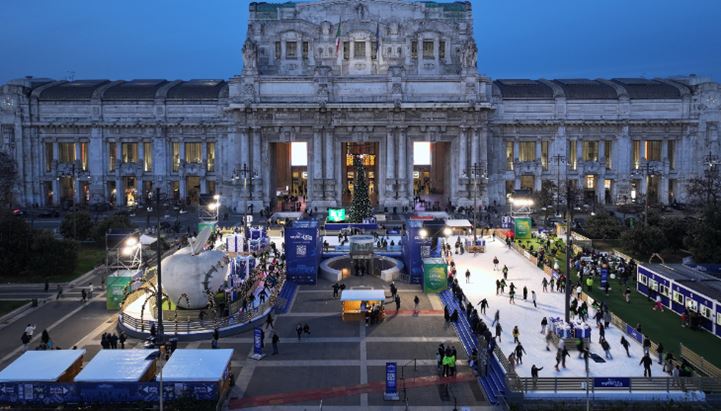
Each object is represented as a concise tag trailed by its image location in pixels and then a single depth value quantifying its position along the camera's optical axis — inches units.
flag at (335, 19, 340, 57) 3208.2
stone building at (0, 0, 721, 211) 3134.8
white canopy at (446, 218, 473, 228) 2367.0
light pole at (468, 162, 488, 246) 3086.1
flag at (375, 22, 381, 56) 3265.3
